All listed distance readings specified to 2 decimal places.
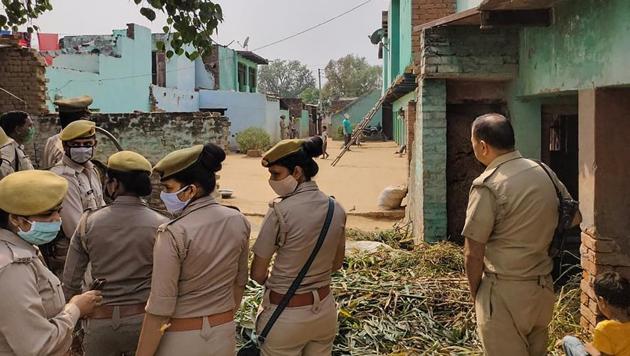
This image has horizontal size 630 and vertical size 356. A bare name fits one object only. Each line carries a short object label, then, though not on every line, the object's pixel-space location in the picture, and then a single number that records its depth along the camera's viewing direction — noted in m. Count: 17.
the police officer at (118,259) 2.93
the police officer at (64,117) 4.64
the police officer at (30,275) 2.02
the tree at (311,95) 77.50
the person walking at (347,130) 31.02
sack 12.18
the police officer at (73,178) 3.88
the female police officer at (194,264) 2.52
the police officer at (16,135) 4.63
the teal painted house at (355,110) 43.94
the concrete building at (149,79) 21.91
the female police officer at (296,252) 3.00
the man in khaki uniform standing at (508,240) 3.17
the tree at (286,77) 92.00
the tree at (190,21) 4.27
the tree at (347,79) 73.88
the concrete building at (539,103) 4.45
